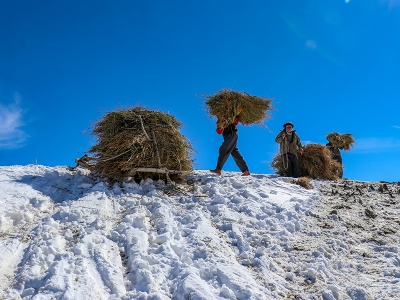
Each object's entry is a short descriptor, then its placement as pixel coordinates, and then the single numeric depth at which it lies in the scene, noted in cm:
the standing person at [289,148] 858
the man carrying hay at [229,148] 734
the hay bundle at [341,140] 1141
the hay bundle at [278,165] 920
